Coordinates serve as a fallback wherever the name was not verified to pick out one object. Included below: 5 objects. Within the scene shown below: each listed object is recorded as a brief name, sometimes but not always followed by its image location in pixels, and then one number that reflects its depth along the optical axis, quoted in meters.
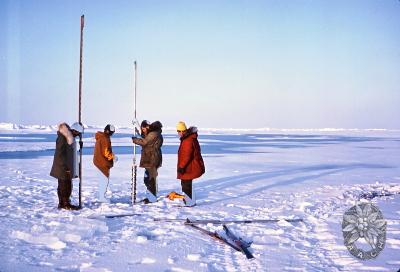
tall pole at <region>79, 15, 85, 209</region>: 7.58
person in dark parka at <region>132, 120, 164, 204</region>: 8.42
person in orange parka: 8.13
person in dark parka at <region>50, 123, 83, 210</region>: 7.38
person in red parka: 8.29
